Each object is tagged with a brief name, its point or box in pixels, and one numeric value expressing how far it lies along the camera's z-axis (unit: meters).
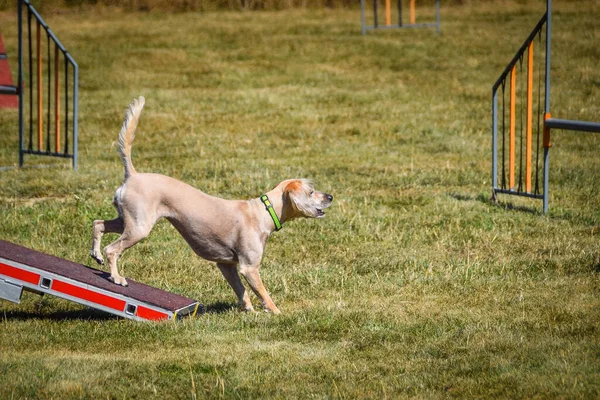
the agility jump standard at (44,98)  24.77
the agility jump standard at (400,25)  44.62
